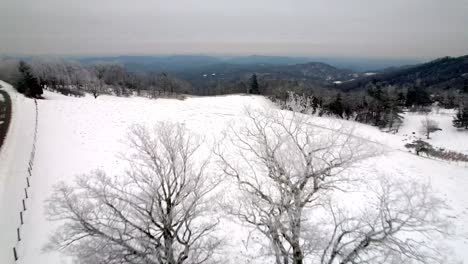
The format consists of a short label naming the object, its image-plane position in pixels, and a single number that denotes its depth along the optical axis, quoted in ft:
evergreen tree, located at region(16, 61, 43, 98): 159.45
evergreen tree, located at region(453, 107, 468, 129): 154.15
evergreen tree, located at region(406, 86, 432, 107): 229.86
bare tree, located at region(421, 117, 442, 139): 155.33
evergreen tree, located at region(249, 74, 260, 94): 263.43
